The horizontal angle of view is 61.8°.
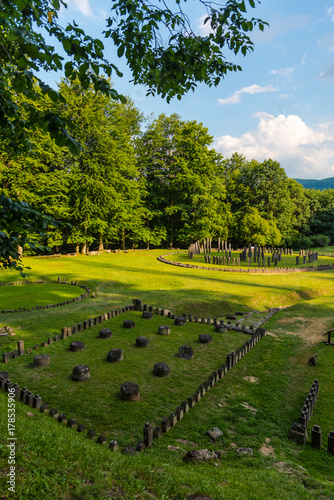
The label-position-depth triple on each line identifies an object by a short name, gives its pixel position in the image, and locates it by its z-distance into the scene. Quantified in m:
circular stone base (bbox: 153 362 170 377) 8.16
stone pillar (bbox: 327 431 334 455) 5.80
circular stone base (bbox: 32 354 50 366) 8.35
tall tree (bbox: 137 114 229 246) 42.50
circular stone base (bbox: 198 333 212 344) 10.78
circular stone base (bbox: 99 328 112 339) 10.59
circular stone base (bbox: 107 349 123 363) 8.80
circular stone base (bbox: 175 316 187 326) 12.44
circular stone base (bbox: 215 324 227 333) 12.04
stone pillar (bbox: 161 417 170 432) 6.07
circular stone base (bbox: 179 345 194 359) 9.42
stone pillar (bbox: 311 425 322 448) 5.96
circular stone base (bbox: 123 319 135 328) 11.69
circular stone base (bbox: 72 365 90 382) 7.69
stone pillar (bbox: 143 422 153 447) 5.55
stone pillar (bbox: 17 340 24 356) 8.93
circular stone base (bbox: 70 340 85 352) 9.50
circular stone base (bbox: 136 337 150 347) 10.00
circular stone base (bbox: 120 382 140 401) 6.92
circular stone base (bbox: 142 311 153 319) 12.75
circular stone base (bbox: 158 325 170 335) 11.21
